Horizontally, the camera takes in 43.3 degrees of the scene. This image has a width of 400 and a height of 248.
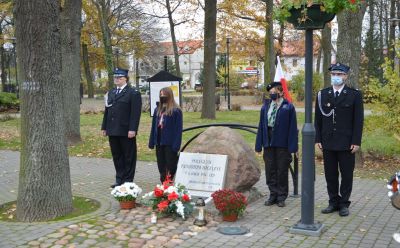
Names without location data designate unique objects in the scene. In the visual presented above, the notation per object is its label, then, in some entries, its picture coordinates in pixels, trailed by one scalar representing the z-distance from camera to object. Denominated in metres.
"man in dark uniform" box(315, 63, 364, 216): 6.70
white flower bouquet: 6.95
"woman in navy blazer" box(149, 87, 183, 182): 8.04
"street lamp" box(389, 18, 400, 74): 11.11
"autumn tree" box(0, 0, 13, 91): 34.19
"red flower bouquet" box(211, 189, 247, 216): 6.38
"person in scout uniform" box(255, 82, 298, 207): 7.26
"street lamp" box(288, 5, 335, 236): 5.79
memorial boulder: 7.44
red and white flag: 7.65
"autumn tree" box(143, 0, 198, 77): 30.19
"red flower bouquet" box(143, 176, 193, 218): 6.52
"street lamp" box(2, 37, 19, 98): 34.08
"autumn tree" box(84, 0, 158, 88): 37.28
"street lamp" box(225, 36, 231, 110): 30.33
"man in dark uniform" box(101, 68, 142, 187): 8.26
